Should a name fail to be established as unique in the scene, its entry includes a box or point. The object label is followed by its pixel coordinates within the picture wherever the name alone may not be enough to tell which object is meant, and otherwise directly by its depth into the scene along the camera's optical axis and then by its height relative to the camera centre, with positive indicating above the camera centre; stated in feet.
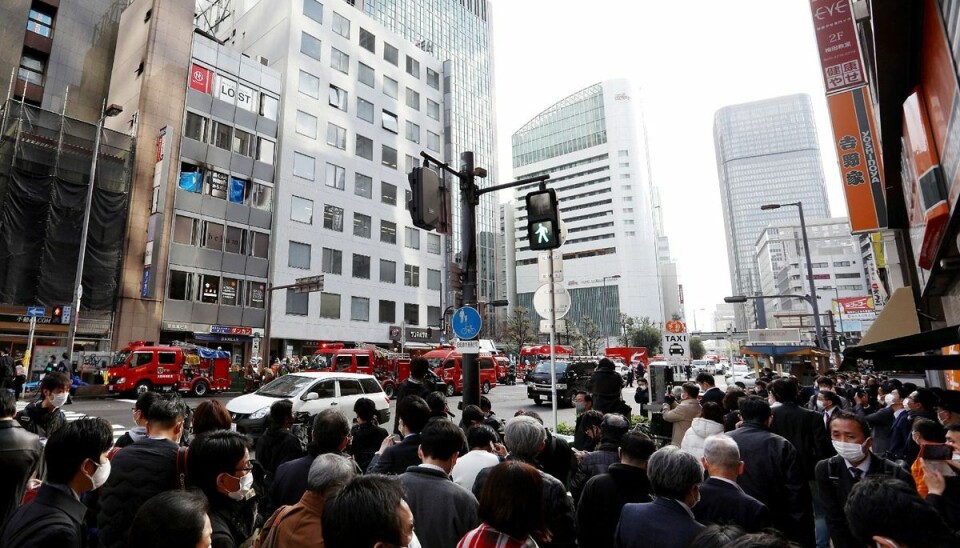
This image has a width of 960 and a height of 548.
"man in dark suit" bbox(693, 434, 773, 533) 10.03 -3.34
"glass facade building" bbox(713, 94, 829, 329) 515.91 +188.66
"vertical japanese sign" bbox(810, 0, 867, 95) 33.27 +20.74
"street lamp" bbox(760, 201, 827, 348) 65.29 +5.74
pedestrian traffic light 24.71 +6.44
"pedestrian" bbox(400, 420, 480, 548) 9.38 -3.09
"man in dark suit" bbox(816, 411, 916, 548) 12.48 -3.53
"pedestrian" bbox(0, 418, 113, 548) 7.17 -2.37
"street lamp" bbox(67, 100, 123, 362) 68.80 +11.82
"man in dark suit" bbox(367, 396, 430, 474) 13.67 -2.92
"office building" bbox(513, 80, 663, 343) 376.89 +109.99
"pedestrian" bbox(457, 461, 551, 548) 7.29 -2.55
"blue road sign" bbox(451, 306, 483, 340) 23.84 +1.06
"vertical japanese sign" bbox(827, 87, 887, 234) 34.63 +13.16
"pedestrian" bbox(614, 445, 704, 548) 8.52 -3.16
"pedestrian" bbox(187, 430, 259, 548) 8.52 -2.24
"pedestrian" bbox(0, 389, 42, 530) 10.85 -2.45
